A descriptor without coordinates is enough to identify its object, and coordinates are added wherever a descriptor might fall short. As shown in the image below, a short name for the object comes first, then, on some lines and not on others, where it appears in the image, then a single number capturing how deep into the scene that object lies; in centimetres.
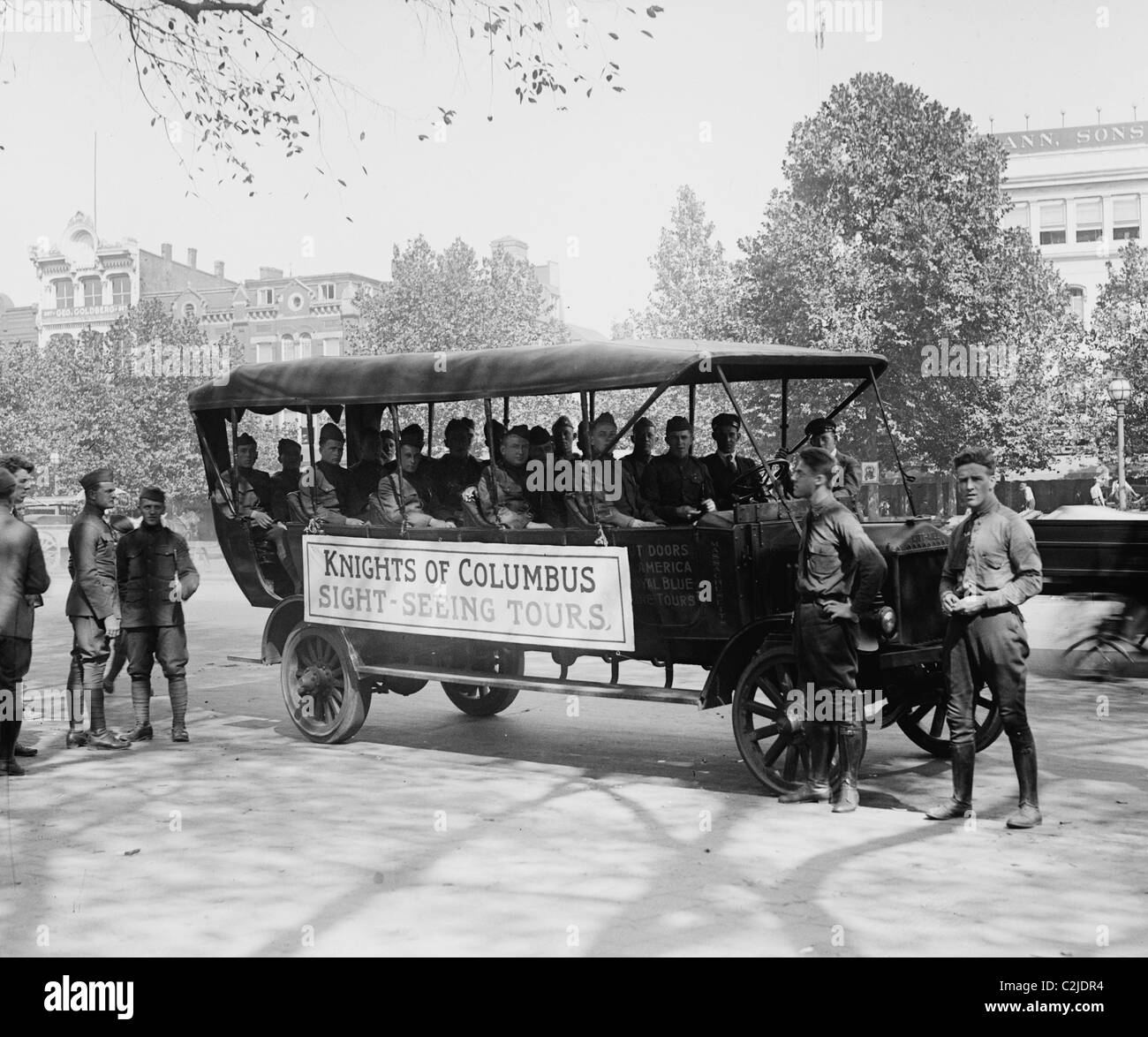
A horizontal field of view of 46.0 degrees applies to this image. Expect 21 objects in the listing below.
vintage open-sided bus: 764
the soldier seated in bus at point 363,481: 1015
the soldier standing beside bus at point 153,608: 967
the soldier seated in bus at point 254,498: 1028
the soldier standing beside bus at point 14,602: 855
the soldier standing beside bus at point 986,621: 669
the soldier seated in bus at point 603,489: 827
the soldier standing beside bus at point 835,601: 707
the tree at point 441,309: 4656
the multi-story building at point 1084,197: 6575
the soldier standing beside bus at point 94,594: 955
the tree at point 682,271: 5541
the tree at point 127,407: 4791
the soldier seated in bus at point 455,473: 1010
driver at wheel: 962
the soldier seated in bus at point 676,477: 904
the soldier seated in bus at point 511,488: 893
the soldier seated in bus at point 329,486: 996
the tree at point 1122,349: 3784
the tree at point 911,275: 3300
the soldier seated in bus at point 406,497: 944
